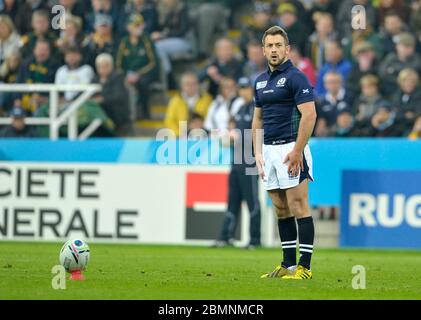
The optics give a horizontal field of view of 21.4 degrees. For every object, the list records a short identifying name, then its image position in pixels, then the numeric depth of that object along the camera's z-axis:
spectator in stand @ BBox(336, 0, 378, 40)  21.12
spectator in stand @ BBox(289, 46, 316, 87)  20.41
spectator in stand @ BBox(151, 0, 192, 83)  22.55
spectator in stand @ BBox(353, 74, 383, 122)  19.41
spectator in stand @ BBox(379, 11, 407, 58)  20.50
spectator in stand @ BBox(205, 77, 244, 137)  19.58
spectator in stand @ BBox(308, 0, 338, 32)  21.80
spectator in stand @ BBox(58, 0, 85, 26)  22.77
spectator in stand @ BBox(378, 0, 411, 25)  21.02
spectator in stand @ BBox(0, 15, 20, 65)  22.52
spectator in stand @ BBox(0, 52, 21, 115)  22.09
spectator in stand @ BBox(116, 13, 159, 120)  21.80
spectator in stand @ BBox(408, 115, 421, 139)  18.52
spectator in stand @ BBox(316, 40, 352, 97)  20.36
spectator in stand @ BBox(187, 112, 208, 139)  19.31
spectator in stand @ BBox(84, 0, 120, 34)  22.66
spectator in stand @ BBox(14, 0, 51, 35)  22.92
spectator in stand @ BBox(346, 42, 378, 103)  20.05
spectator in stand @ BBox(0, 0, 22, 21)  23.34
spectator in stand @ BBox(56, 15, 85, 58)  21.67
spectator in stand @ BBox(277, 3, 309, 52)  21.38
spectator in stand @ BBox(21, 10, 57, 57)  22.08
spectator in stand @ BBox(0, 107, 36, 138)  20.13
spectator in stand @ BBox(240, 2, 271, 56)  21.70
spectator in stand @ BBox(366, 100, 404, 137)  19.02
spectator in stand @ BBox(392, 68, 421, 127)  19.08
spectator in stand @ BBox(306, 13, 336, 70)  20.94
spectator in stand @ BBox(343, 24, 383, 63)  20.70
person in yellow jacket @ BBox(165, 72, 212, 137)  20.39
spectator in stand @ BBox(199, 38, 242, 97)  21.09
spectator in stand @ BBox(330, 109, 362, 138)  19.33
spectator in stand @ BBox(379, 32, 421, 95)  19.94
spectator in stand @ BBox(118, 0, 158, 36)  22.77
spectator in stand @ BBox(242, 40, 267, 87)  20.45
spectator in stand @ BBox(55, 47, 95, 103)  21.17
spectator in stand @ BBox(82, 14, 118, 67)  21.69
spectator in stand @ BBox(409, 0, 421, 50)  20.62
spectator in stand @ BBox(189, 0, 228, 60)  23.05
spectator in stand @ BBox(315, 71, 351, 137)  19.64
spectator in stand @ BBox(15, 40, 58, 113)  21.48
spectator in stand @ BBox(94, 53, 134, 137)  20.67
